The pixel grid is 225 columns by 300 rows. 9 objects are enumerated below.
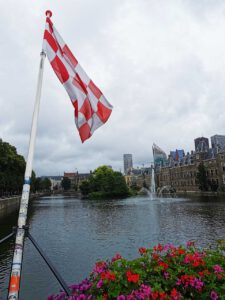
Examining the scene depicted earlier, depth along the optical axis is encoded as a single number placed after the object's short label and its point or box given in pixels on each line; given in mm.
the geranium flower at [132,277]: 4015
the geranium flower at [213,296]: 3881
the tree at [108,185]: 88902
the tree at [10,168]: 50642
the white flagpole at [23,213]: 4184
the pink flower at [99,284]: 4044
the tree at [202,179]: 87487
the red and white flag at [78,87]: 6199
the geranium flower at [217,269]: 4381
